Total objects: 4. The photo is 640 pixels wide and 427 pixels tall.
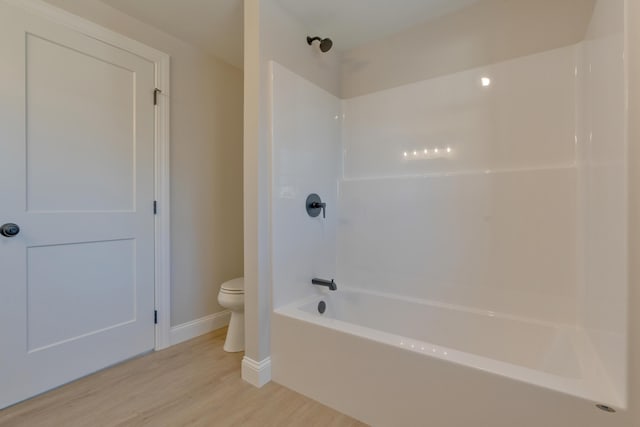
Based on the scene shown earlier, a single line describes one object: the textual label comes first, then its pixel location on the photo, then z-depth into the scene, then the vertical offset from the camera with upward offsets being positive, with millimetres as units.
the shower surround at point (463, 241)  1053 -151
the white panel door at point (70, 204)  1438 +76
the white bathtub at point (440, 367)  974 -661
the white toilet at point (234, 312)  2006 -681
